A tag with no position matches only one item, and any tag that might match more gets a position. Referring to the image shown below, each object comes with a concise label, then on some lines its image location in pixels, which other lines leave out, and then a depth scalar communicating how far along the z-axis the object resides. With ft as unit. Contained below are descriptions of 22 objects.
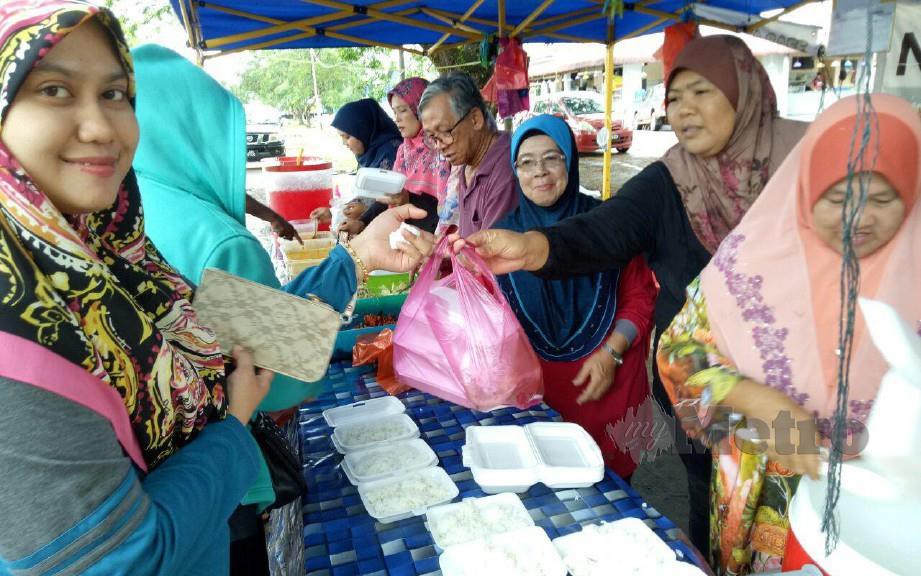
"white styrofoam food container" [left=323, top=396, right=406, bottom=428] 5.18
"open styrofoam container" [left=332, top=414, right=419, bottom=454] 4.70
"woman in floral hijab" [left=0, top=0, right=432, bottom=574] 1.94
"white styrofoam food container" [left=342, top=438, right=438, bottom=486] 4.27
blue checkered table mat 3.47
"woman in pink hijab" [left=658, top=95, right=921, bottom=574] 3.20
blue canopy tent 14.83
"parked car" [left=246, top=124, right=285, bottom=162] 48.03
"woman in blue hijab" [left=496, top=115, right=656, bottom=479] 6.43
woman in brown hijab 5.25
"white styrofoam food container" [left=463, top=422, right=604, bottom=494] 4.10
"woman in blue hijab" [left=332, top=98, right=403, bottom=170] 14.11
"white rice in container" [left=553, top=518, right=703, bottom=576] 3.30
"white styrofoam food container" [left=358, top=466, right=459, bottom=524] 3.86
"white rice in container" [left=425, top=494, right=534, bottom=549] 3.65
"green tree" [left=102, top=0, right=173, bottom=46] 43.70
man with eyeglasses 8.31
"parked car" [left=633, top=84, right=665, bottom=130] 55.57
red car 44.78
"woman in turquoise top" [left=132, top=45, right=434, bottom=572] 3.83
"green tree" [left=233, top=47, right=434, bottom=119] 87.86
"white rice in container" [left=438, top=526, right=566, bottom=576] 3.30
